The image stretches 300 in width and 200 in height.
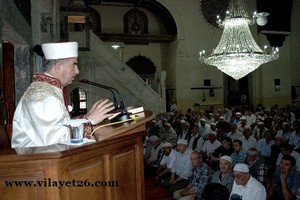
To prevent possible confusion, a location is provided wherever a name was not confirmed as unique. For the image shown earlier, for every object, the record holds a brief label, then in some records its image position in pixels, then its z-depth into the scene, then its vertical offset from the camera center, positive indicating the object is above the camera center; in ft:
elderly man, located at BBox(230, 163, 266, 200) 12.72 -3.89
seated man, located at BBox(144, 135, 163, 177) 23.24 -4.98
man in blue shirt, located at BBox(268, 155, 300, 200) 14.15 -3.94
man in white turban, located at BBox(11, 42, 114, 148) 6.15 -0.22
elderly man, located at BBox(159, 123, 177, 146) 27.40 -3.66
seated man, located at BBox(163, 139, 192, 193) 18.45 -4.64
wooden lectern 4.36 -1.13
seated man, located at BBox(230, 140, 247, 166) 18.43 -3.64
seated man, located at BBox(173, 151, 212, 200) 16.12 -4.47
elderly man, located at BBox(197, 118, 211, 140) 28.04 -3.37
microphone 6.75 -0.48
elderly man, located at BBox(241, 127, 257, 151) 23.54 -3.66
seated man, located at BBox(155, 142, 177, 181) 20.58 -4.60
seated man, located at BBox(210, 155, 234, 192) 14.75 -3.85
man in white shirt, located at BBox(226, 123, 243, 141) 25.13 -3.31
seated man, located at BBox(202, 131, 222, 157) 23.15 -3.82
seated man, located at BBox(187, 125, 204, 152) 25.30 -3.85
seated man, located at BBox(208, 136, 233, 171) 20.62 -3.94
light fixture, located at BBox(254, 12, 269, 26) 30.01 +7.21
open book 8.27 -0.39
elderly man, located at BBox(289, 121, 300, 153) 23.20 -3.42
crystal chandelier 26.89 +3.93
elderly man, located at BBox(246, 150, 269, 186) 16.10 -3.92
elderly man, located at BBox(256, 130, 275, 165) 22.70 -3.91
